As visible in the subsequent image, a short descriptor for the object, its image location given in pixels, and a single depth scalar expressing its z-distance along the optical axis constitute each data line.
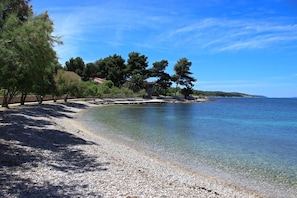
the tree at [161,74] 94.69
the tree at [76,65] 92.12
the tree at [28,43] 8.86
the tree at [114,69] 90.06
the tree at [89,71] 93.18
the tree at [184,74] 104.09
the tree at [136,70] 90.62
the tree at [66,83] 44.11
